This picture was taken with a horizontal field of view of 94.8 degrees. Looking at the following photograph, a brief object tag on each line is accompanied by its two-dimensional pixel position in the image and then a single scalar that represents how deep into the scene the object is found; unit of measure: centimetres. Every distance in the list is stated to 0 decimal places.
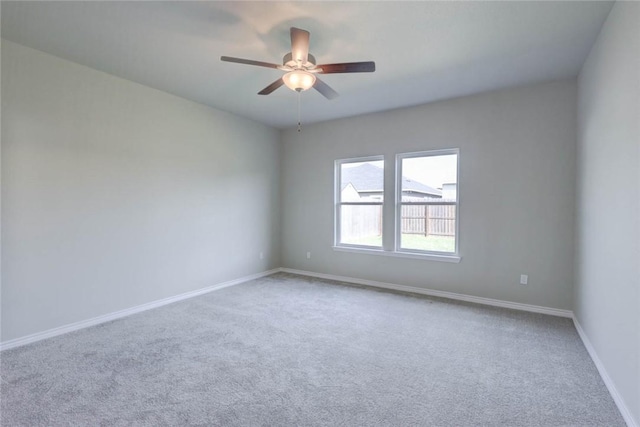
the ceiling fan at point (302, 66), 224
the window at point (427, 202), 418
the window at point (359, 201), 481
